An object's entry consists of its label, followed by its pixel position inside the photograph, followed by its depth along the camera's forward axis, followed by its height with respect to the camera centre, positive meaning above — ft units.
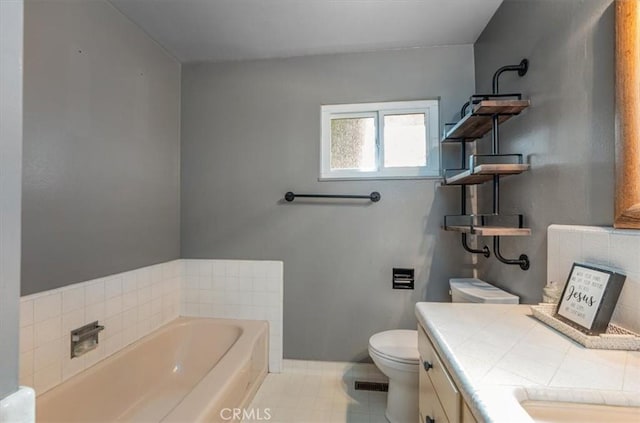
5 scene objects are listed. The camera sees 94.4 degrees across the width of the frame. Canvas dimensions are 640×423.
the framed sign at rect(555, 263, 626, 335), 2.86 -0.83
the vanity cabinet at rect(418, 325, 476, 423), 2.50 -1.74
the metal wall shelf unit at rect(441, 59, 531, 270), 4.59 +0.88
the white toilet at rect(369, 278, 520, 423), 5.06 -2.52
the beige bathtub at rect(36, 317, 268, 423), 4.27 -2.91
